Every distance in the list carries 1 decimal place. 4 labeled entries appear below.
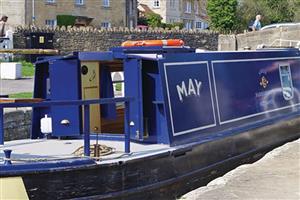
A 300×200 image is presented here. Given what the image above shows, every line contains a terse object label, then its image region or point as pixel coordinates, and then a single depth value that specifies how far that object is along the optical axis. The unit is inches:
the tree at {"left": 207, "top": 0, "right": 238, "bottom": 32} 1883.6
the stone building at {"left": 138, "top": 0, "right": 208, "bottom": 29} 2522.1
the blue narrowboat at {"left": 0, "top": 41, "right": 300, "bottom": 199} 239.8
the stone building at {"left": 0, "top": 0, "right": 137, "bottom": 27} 1505.9
